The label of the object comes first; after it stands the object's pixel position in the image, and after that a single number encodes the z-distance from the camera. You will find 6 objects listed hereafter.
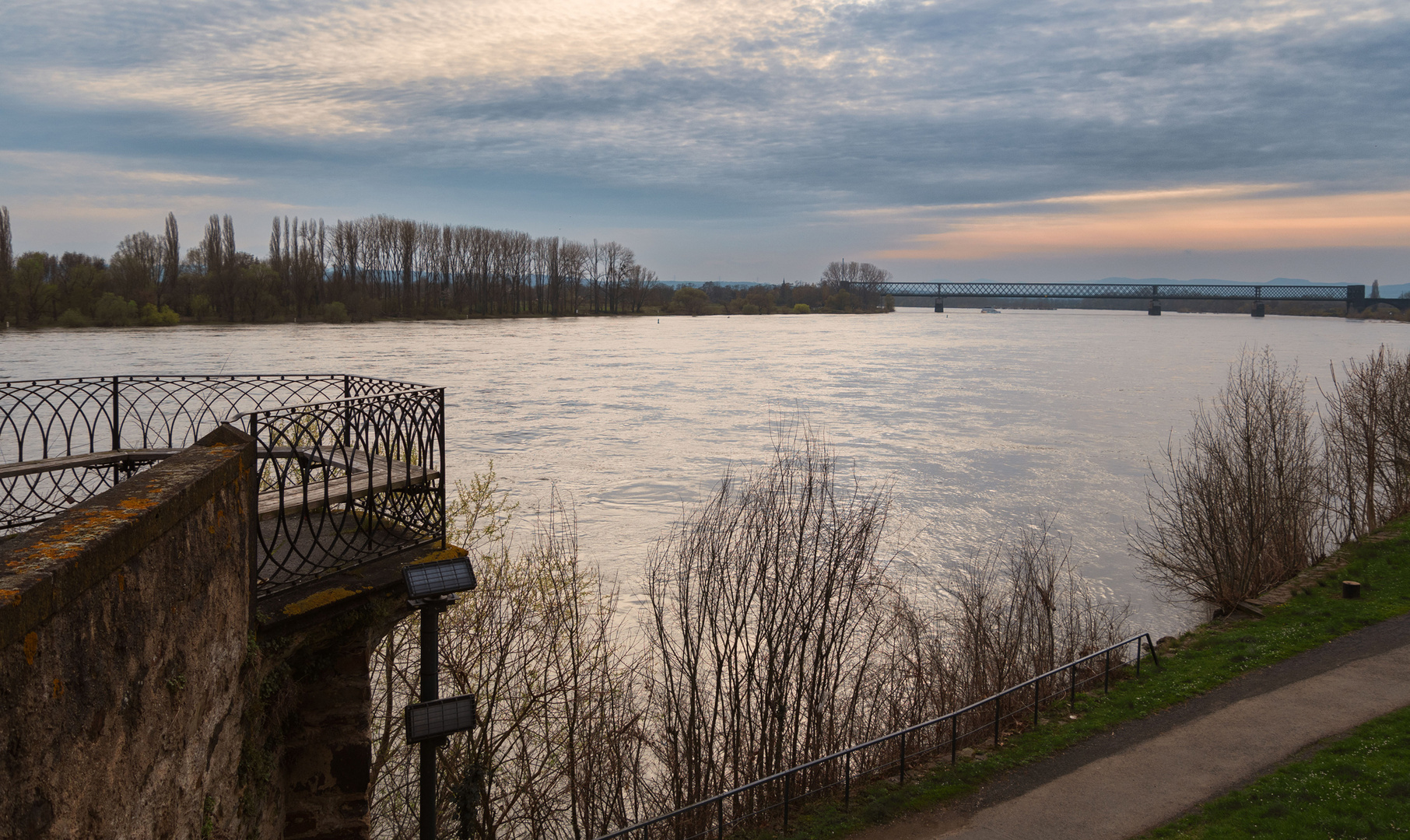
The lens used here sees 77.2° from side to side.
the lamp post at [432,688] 6.55
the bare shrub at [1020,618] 16.45
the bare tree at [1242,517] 21.38
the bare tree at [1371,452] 25.89
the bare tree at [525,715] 12.91
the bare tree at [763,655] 13.81
